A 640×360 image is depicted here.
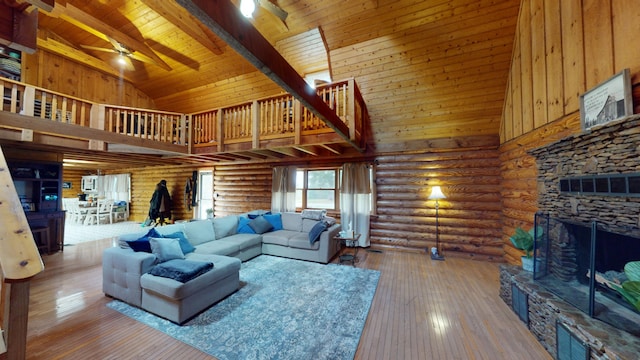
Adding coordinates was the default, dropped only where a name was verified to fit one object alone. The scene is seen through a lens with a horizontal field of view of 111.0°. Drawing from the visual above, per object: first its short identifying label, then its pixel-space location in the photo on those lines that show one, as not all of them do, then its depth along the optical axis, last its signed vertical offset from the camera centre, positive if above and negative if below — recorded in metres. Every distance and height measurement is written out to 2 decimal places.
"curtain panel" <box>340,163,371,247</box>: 5.19 -0.34
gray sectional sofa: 2.39 -1.06
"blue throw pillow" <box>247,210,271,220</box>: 5.07 -0.70
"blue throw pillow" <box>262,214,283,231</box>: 5.10 -0.83
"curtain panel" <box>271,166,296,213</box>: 6.00 -0.12
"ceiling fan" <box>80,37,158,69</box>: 4.45 +2.83
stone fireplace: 1.67 -0.53
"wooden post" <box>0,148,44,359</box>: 0.95 -0.38
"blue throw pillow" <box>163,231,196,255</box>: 3.28 -0.87
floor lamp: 4.43 -0.27
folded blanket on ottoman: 2.38 -0.96
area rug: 2.00 -1.48
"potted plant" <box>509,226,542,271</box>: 2.77 -0.76
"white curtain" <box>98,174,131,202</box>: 8.89 -0.12
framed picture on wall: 1.90 +0.79
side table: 4.19 -1.45
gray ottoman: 2.30 -1.22
